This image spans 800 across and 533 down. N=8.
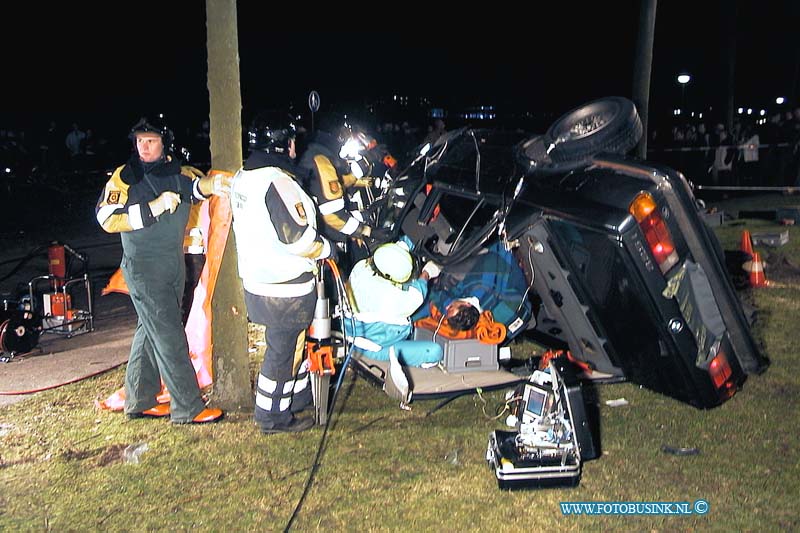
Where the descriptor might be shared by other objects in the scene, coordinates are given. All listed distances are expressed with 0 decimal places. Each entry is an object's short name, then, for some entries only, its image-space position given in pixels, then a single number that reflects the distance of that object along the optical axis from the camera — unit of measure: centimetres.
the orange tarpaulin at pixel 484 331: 565
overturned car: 431
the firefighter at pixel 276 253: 459
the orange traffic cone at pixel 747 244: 889
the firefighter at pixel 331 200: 624
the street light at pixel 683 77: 2602
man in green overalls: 483
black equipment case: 403
